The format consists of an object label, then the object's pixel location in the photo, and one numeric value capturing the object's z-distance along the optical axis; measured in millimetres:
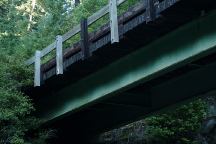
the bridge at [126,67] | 11719
